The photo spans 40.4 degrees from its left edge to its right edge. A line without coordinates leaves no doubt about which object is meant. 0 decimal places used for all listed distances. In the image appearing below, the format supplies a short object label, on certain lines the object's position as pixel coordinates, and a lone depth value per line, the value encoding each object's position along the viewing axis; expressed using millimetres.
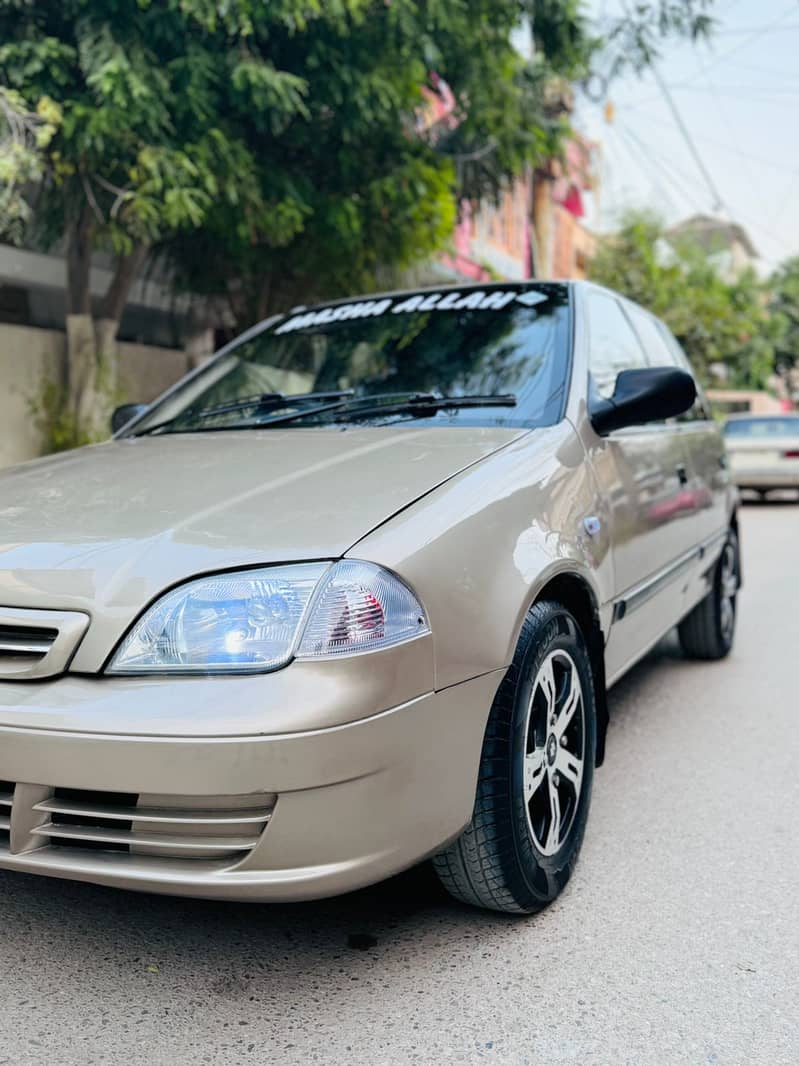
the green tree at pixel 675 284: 26031
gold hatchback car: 1971
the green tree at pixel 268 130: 6734
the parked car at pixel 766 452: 16422
